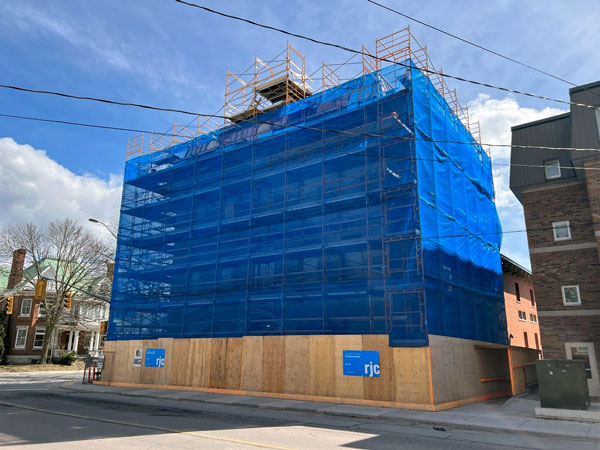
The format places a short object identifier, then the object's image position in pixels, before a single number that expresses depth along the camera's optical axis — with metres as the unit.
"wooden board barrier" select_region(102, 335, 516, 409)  16.17
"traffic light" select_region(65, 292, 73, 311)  21.95
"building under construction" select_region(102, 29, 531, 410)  17.72
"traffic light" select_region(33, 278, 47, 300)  21.27
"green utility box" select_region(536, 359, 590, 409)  13.38
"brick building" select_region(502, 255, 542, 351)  30.16
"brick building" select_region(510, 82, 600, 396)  19.42
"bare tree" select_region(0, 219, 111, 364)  40.53
